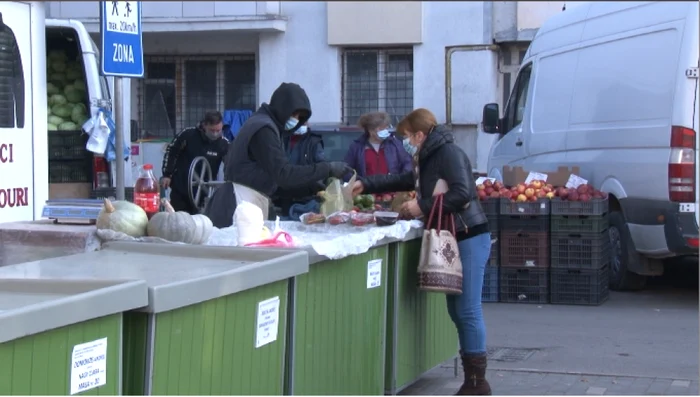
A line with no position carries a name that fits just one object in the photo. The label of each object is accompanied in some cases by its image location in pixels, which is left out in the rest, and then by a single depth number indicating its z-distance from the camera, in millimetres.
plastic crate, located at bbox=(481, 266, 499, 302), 10164
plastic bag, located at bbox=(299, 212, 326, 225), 5992
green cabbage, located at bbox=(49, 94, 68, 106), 10422
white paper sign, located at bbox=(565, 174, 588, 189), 10252
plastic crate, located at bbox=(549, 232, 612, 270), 9781
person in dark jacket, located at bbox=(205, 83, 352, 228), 6023
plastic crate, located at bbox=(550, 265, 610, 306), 9875
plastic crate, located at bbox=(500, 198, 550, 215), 9906
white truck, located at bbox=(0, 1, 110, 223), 7027
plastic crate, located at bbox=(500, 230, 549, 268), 9953
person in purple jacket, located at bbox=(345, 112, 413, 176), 10906
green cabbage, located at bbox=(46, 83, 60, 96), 10417
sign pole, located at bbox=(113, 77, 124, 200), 8219
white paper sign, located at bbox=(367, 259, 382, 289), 5520
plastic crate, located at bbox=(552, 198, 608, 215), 9734
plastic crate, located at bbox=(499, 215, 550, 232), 9953
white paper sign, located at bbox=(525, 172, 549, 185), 10674
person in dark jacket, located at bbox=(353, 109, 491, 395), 5914
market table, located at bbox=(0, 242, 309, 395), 3570
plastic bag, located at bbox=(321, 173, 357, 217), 6340
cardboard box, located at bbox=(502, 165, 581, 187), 10562
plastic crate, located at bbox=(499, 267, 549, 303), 10038
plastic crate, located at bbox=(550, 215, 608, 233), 9758
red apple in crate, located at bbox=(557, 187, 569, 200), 9953
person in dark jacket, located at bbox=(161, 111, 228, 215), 11195
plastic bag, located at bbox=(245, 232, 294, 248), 4805
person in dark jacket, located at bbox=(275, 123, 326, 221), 10742
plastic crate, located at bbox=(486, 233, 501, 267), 10102
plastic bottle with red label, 5348
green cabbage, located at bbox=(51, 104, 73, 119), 10320
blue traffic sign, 8016
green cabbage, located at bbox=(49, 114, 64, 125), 10153
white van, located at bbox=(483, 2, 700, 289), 9234
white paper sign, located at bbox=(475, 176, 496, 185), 10680
